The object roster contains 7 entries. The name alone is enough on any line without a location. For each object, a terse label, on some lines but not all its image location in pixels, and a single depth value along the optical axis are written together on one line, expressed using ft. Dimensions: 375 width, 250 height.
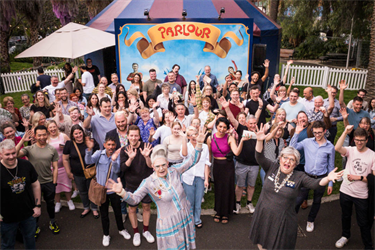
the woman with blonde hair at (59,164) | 17.56
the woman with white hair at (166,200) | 11.67
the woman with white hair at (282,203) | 11.73
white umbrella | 28.88
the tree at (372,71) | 33.65
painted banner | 35.37
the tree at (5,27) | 50.51
